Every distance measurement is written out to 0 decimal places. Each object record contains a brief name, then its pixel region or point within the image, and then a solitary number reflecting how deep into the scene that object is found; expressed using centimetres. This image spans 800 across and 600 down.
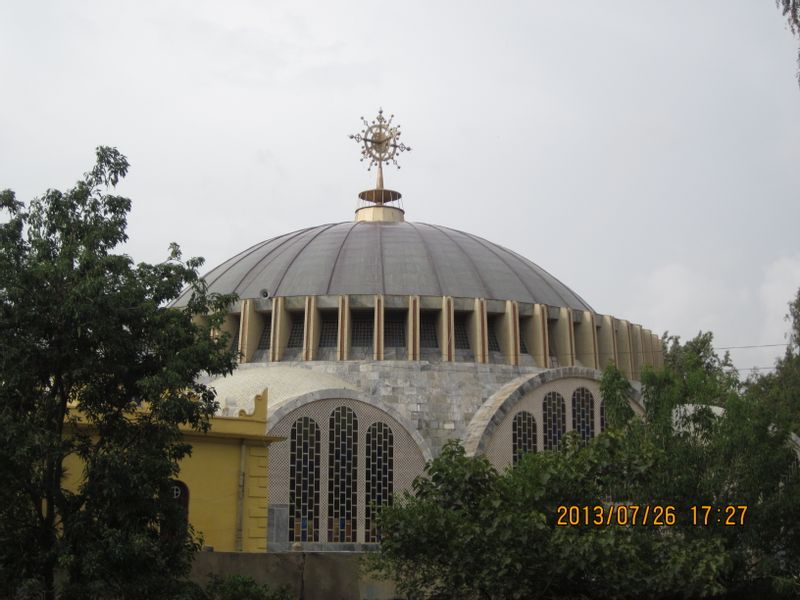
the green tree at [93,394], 1467
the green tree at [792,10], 1733
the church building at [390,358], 2792
